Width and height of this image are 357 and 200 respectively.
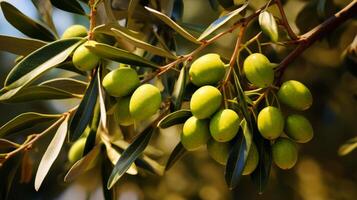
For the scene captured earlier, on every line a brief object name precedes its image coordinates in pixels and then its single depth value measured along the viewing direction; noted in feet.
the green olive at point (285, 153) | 2.10
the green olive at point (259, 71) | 2.07
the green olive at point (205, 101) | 2.04
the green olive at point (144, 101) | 2.08
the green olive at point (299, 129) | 2.11
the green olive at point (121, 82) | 2.12
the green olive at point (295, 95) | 2.11
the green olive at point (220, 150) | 2.11
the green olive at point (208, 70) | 2.09
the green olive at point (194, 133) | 2.08
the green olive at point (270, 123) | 2.07
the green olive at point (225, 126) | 2.02
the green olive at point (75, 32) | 2.33
